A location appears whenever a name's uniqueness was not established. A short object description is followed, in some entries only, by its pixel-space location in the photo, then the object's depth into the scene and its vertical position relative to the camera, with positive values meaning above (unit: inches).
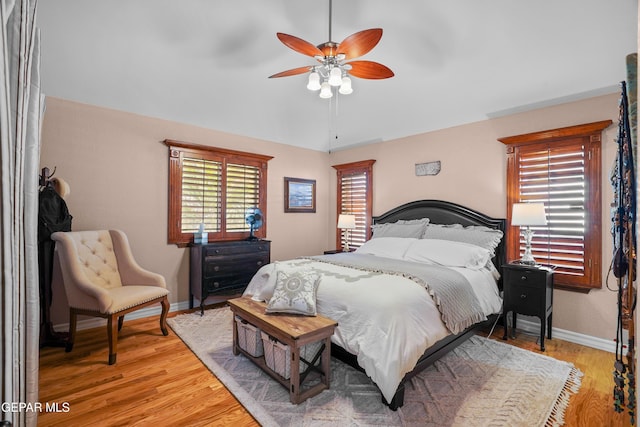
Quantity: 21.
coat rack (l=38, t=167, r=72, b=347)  113.0 -14.3
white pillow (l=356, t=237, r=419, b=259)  145.5 -18.5
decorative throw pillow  93.7 -26.9
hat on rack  119.1 +7.8
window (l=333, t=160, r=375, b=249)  202.8 +9.0
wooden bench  81.4 -35.6
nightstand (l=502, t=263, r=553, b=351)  116.7 -31.7
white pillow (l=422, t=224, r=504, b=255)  135.6 -11.2
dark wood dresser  153.9 -31.0
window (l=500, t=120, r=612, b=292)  118.6 +7.1
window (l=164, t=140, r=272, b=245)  160.2 +10.2
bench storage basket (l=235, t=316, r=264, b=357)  100.7 -44.0
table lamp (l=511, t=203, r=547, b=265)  118.3 -2.2
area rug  76.7 -52.2
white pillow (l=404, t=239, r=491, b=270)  125.3 -18.6
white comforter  77.8 -30.8
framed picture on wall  207.3 +9.8
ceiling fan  84.3 +46.0
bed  80.1 -26.3
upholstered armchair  105.3 -29.1
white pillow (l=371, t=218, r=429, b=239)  159.8 -10.4
